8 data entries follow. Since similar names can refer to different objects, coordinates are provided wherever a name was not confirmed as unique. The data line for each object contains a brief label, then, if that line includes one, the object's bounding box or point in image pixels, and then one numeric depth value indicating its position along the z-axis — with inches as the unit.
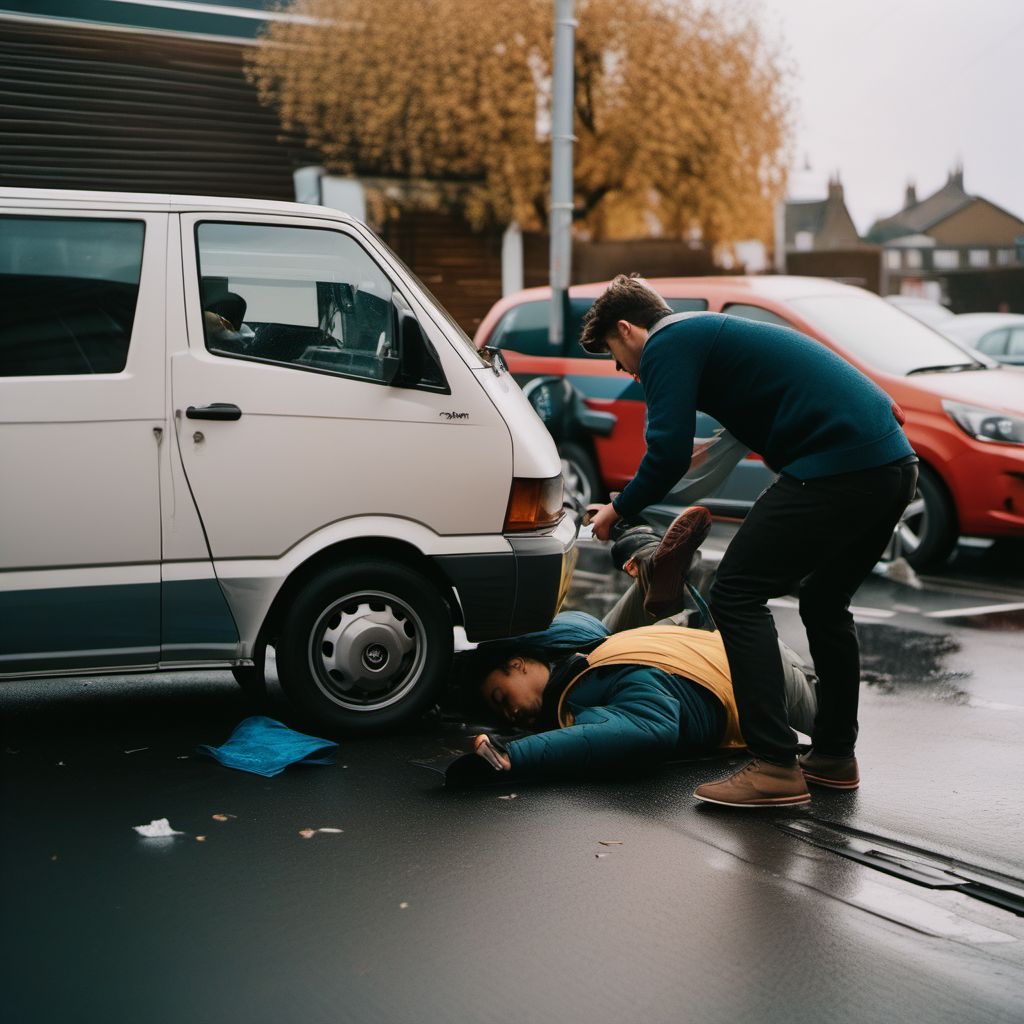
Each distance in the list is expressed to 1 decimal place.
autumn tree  805.9
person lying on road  182.5
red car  344.2
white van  194.4
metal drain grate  151.4
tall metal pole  516.7
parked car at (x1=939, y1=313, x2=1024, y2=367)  644.7
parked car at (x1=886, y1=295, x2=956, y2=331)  813.2
